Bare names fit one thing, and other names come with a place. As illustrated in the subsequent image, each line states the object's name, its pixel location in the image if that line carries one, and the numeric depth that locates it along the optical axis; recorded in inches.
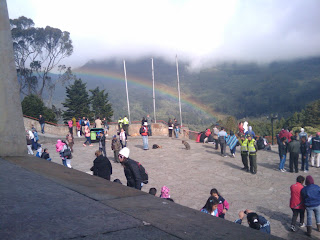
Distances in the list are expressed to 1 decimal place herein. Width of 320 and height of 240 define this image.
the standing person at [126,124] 979.6
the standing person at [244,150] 513.0
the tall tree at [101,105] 1798.7
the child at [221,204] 260.8
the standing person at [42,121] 1001.5
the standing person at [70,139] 665.6
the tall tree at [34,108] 1365.7
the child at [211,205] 233.1
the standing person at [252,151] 503.2
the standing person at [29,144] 606.2
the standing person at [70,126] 967.0
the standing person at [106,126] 1021.7
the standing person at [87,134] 812.1
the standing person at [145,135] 696.4
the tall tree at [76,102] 1688.0
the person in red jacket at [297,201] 285.3
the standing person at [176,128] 966.4
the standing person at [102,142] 616.4
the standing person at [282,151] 527.2
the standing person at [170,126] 957.8
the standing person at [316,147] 542.6
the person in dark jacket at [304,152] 515.2
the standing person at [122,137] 652.0
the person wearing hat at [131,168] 231.6
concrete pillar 266.2
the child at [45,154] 466.6
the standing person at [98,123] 876.6
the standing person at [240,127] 783.4
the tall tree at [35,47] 1760.6
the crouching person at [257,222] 219.0
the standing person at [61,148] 467.8
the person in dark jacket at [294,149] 501.7
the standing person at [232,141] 632.4
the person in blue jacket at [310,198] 274.8
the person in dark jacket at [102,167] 308.5
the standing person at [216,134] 730.6
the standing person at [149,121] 983.7
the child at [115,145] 559.2
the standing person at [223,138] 648.4
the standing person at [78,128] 987.9
